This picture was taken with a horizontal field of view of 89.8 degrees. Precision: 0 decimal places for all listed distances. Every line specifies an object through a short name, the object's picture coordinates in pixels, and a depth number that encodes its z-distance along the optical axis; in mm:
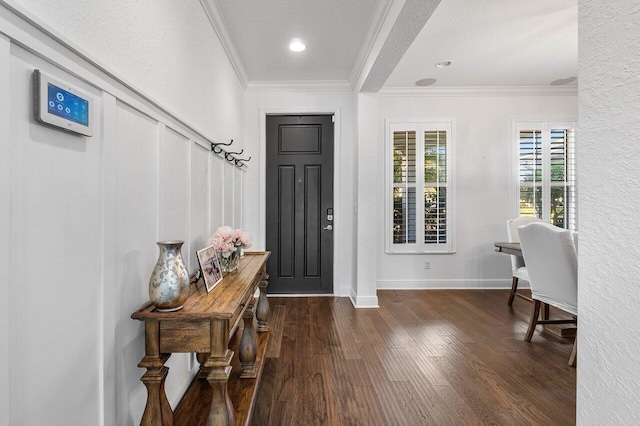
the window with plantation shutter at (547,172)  4281
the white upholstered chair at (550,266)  2242
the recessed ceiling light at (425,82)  3988
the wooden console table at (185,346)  1131
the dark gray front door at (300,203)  4016
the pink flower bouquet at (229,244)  1880
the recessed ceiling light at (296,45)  2924
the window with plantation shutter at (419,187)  4312
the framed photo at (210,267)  1471
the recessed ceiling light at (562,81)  3991
